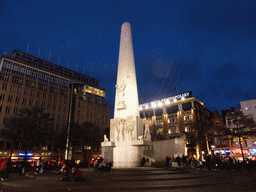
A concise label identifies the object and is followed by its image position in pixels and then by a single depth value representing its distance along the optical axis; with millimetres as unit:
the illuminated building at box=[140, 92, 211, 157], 54541
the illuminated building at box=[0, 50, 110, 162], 49894
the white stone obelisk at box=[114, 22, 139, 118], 19344
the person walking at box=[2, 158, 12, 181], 12805
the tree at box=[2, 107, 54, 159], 33688
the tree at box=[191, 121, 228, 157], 35941
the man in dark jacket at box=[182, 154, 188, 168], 22078
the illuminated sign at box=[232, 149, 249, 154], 45750
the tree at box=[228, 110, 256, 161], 33281
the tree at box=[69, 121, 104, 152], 45219
